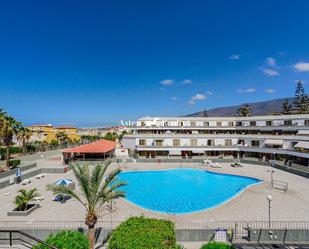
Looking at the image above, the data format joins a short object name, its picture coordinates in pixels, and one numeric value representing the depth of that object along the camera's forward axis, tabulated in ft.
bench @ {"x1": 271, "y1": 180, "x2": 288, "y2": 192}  66.18
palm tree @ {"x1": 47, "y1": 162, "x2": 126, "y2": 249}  34.72
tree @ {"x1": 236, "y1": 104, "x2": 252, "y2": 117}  208.26
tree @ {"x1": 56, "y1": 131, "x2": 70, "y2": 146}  208.80
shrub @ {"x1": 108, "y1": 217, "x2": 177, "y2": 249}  27.86
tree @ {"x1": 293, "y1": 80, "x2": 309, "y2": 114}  193.71
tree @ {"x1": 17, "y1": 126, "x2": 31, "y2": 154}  116.31
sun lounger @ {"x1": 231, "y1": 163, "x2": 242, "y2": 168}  104.76
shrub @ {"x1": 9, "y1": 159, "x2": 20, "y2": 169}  100.24
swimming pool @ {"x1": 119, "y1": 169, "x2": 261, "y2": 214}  60.58
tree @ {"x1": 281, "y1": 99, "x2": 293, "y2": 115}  204.72
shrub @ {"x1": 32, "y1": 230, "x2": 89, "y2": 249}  29.31
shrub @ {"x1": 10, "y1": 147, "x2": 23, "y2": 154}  145.16
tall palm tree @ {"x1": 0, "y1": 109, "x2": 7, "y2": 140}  102.33
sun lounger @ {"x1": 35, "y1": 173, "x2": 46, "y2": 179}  82.54
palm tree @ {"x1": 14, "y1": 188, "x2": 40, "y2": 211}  50.12
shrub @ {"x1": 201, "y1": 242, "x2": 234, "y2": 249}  32.43
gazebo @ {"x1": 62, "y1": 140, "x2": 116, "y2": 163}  110.88
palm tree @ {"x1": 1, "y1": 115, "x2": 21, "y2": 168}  103.54
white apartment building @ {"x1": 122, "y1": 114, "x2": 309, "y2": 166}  113.36
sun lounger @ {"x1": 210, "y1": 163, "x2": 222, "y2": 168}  103.87
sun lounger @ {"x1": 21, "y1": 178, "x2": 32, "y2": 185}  74.16
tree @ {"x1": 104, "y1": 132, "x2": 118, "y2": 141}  238.89
